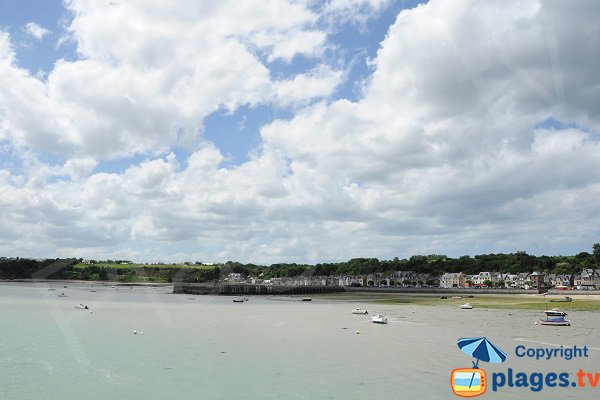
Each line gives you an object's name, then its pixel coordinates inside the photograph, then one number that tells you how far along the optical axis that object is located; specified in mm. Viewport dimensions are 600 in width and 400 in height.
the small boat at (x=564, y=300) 114388
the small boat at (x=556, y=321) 62438
